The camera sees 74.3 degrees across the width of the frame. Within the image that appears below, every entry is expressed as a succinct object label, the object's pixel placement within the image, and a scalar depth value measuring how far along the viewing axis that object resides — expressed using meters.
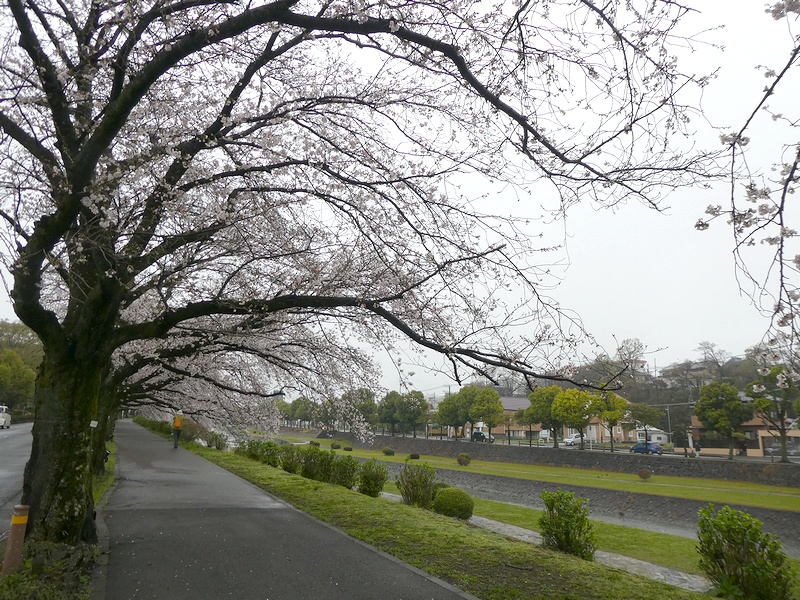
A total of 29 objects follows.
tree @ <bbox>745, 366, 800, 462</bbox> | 24.45
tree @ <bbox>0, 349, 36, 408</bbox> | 48.09
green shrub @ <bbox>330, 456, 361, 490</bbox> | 14.80
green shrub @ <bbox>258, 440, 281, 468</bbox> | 19.60
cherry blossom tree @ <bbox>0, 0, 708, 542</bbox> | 4.74
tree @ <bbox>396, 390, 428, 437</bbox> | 55.34
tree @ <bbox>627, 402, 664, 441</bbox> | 34.53
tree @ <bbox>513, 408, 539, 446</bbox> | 41.66
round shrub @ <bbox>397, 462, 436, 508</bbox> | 12.99
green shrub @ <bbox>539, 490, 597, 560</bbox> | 8.94
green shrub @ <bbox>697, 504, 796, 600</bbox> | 6.76
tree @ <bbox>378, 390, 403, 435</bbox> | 55.59
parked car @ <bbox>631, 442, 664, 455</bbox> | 36.51
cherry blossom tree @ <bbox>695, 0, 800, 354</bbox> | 3.20
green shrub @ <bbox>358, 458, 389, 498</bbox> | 13.94
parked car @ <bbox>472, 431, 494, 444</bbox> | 50.41
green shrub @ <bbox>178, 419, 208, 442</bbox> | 31.03
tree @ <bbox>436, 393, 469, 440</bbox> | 51.00
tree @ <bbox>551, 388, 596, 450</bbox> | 35.41
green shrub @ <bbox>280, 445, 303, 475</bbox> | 17.09
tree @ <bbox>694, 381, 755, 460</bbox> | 28.84
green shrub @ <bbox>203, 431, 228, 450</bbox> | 28.39
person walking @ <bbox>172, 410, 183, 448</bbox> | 25.19
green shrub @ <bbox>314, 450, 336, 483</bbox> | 15.48
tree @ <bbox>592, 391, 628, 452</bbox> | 31.27
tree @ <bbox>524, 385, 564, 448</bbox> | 39.22
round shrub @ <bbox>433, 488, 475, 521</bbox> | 12.14
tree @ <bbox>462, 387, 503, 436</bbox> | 47.00
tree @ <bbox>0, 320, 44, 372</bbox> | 56.81
